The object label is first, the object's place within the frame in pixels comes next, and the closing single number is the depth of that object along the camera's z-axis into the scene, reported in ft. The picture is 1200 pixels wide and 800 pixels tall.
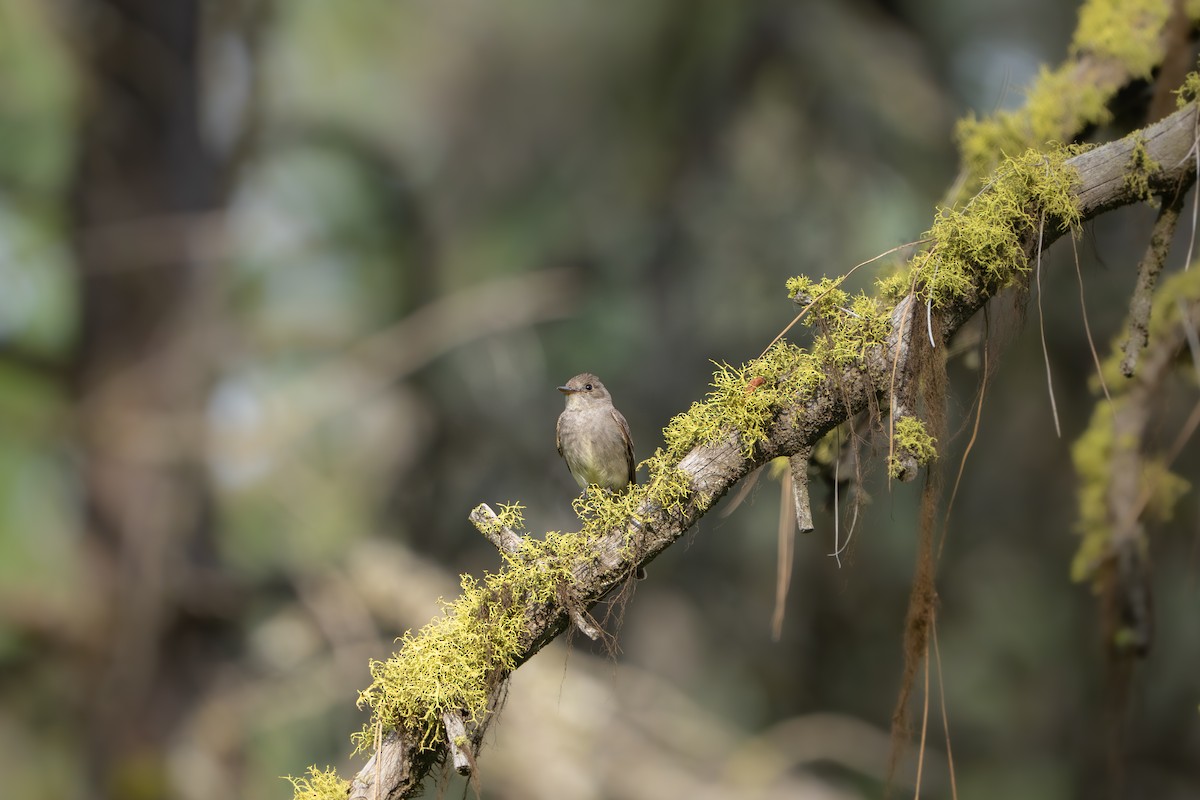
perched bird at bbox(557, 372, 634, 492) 24.14
